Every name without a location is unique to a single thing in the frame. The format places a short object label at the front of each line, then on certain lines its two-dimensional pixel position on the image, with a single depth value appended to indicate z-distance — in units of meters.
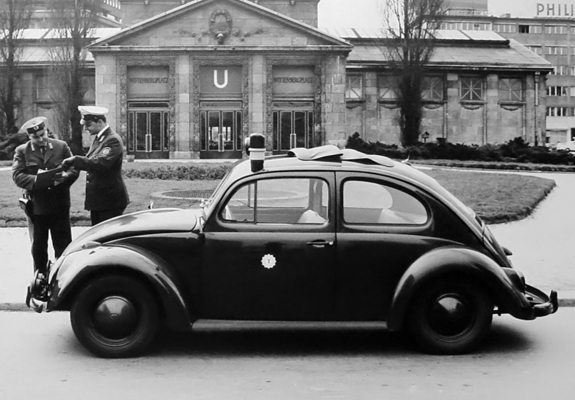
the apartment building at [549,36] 99.75
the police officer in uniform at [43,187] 8.48
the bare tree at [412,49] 45.25
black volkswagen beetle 6.25
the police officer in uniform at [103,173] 8.40
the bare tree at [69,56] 43.03
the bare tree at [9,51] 46.19
